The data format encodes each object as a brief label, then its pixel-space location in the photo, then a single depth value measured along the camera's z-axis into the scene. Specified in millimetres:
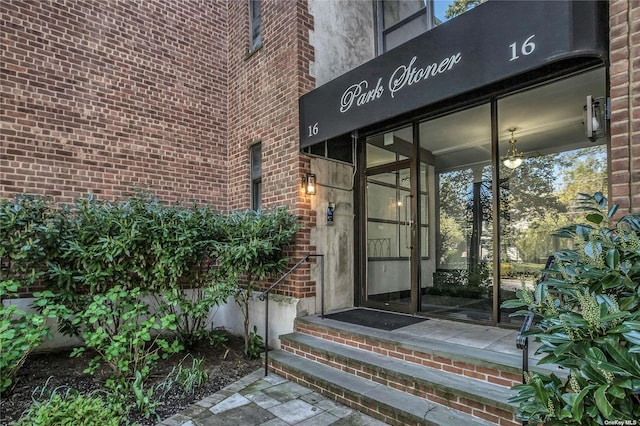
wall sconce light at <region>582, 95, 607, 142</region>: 2695
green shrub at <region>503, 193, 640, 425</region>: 1210
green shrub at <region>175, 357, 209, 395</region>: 3432
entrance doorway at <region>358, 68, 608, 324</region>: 4066
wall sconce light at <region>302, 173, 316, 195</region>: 4625
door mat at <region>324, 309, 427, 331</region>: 3932
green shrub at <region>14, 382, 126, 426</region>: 2574
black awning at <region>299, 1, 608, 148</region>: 2426
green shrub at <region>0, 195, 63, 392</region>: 3113
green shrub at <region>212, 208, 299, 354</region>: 4121
